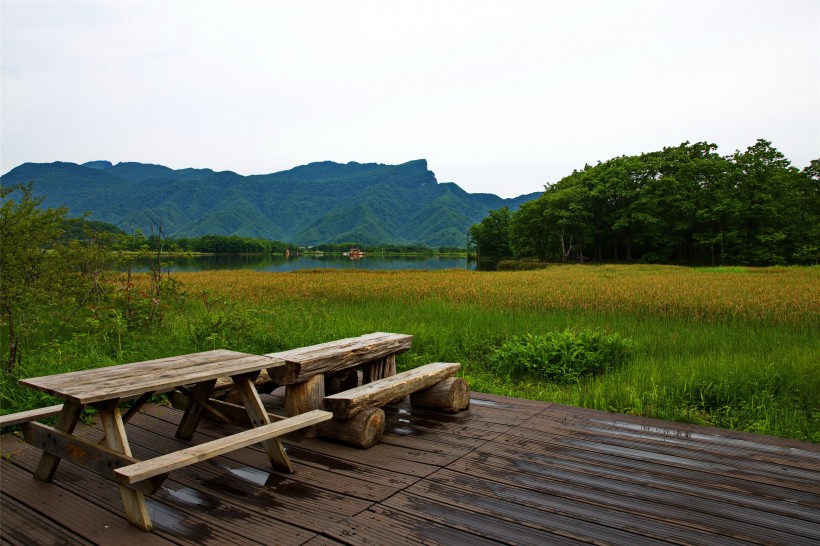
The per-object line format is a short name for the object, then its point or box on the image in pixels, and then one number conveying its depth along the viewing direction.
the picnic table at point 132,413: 2.52
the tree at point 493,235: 97.44
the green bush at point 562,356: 6.77
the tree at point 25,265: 5.31
